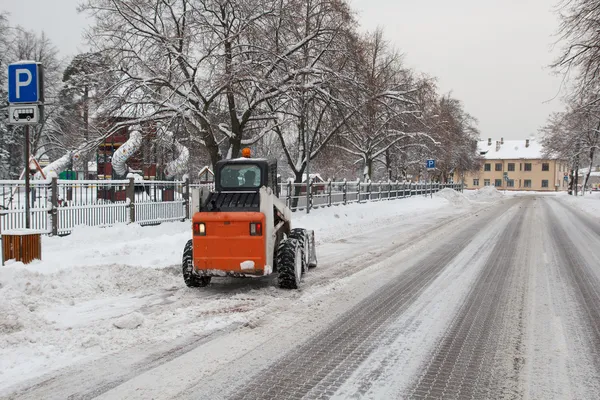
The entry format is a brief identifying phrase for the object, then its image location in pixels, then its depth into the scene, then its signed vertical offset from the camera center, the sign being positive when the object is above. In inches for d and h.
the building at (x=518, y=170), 3860.7 +112.2
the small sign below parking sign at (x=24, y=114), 307.6 +41.9
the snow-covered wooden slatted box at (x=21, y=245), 300.0 -42.2
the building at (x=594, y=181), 3687.3 +24.2
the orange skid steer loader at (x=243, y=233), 260.1 -28.8
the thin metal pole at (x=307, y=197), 774.5 -25.5
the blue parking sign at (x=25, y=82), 307.4 +62.2
